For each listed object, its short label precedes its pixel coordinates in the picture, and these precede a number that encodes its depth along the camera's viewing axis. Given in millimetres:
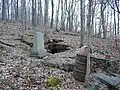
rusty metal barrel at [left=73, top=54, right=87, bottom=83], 4014
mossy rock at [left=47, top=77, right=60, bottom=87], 3405
